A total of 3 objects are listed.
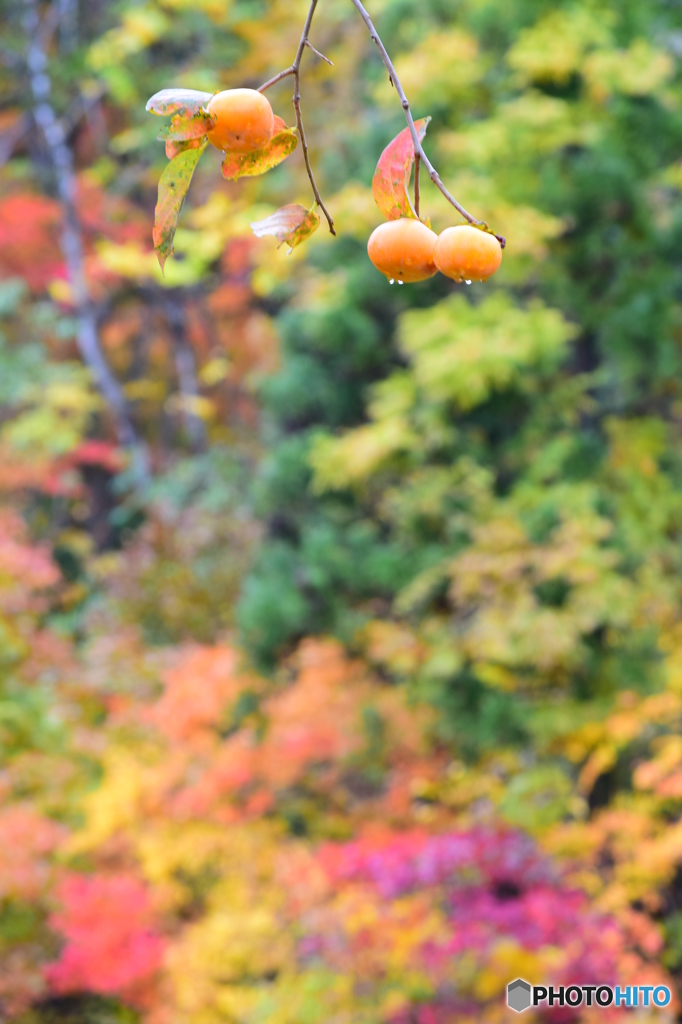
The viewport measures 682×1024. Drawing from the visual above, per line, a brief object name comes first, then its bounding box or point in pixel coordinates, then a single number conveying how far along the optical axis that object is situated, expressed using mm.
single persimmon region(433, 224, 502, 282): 2353
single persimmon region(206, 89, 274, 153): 2335
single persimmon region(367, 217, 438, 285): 2364
